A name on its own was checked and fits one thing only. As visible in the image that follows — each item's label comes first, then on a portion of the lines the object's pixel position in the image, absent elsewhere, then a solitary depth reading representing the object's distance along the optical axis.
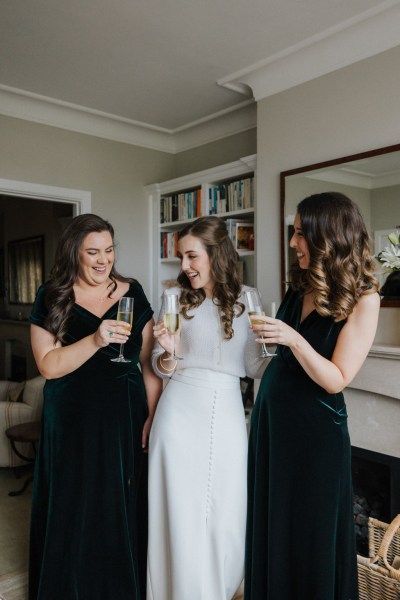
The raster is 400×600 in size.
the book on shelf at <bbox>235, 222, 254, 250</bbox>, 4.08
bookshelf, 4.07
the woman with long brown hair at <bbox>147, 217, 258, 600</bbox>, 1.79
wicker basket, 1.92
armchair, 3.92
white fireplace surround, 2.71
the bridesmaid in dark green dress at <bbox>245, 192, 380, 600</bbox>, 1.54
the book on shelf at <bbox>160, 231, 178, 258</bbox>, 4.80
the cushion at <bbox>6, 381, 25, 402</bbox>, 4.31
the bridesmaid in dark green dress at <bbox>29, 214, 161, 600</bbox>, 1.91
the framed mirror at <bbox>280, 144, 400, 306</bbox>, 2.84
